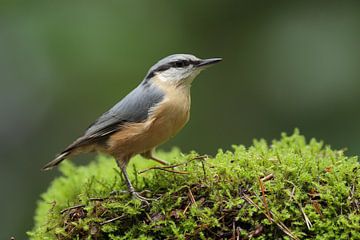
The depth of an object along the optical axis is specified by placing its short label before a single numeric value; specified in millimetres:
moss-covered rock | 5746
